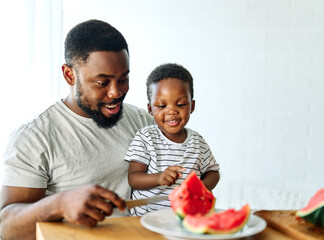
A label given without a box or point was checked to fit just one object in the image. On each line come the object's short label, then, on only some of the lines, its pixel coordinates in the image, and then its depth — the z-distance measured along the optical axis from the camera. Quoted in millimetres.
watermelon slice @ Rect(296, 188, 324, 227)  1338
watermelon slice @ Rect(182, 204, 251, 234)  1214
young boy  1951
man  1722
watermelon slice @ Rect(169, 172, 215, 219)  1339
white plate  1203
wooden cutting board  1293
